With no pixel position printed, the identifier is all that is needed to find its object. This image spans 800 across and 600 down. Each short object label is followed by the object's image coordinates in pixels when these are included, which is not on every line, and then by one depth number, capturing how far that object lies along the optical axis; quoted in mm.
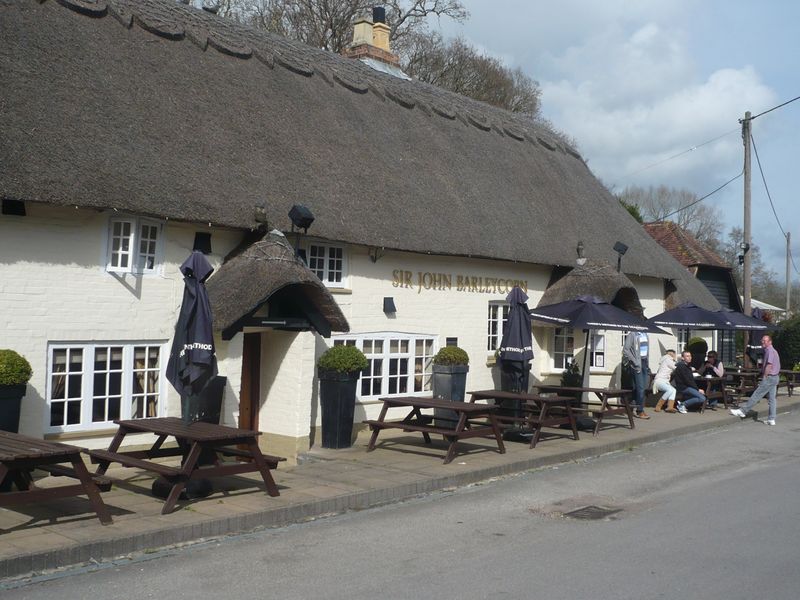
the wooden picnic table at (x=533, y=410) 13664
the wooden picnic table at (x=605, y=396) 15344
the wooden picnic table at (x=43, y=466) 7176
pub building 10430
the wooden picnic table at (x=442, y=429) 12008
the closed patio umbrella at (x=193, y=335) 9414
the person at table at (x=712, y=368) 20828
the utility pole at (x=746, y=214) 24328
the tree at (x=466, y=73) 35781
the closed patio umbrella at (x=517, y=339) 14969
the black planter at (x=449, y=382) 15023
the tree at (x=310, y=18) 32750
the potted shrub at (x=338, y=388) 12906
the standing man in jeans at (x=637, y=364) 18734
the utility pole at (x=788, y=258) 48812
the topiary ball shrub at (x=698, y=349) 25719
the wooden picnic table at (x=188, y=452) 8547
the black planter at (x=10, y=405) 9305
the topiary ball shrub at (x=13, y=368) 9203
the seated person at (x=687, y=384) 19688
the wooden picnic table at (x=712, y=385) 20109
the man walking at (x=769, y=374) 17984
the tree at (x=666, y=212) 59469
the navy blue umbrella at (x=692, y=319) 20172
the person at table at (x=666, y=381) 19703
